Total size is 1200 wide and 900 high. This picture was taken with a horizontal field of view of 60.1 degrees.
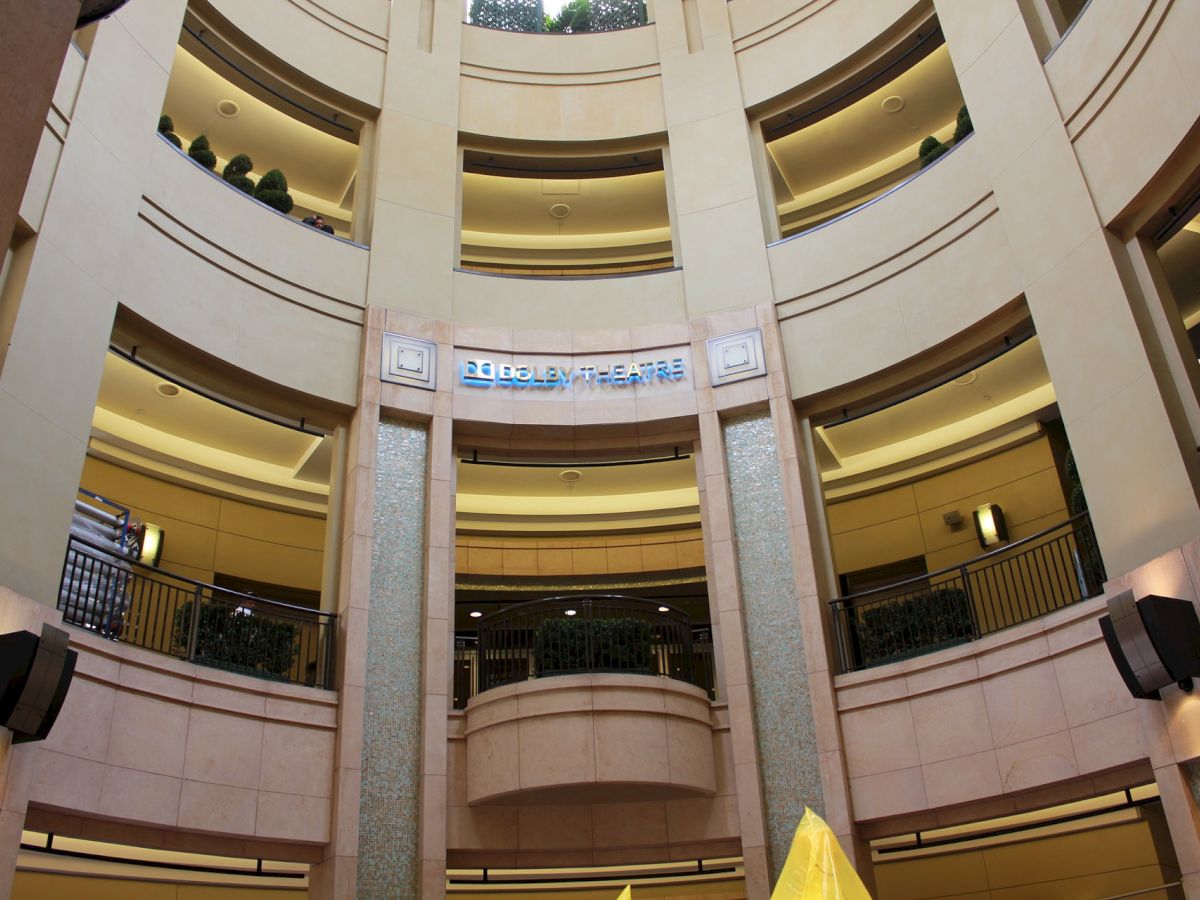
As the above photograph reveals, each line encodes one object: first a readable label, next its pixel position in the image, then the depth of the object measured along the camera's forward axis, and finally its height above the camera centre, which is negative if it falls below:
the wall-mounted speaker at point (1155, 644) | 8.39 +2.00
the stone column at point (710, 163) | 14.45 +10.22
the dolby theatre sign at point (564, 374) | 13.96 +7.02
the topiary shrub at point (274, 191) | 13.88 +9.35
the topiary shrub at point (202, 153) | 13.40 +9.49
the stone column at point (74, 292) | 9.06 +6.01
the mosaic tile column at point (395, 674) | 10.96 +2.90
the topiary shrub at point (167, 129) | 12.84 +9.47
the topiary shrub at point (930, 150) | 13.86 +9.46
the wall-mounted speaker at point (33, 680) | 7.89 +2.07
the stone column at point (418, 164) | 14.14 +10.22
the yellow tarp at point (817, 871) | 4.00 +0.22
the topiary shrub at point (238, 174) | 13.79 +9.49
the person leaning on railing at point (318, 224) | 13.96 +9.02
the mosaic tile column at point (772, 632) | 11.52 +3.25
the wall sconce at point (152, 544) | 15.06 +5.64
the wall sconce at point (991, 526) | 15.75 +5.45
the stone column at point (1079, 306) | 9.48 +5.62
